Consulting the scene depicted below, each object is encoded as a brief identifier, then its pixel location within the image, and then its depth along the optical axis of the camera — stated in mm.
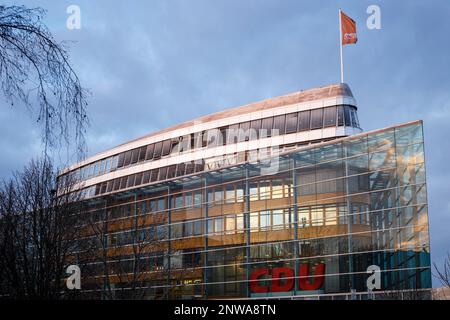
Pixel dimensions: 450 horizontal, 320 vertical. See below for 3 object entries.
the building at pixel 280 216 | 43219
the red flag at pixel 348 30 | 64375
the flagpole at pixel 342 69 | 64581
